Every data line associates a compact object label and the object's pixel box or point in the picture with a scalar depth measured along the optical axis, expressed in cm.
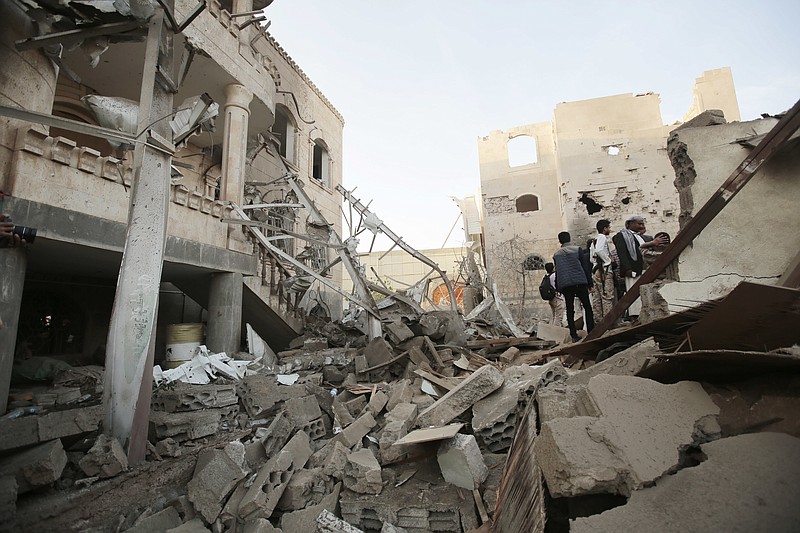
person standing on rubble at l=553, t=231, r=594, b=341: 575
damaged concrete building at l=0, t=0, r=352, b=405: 424
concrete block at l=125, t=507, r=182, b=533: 284
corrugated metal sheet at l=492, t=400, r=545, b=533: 174
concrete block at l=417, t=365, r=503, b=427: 354
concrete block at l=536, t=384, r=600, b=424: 221
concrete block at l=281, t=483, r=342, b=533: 286
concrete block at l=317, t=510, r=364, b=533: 268
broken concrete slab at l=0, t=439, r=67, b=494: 290
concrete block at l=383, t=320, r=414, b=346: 663
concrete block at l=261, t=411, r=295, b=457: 395
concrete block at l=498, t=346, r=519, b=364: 631
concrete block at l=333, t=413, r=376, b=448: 369
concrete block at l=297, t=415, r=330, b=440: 437
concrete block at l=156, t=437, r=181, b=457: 380
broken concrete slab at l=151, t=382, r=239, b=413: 459
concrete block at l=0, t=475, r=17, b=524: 267
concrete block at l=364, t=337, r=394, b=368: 624
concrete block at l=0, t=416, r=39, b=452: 305
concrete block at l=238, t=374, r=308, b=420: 488
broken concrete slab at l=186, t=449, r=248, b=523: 305
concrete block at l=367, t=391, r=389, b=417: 435
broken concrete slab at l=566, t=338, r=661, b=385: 313
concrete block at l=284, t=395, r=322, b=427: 441
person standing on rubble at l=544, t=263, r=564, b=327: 851
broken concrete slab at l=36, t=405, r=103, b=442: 329
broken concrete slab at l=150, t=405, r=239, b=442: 402
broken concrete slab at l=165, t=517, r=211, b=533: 281
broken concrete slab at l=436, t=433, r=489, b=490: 275
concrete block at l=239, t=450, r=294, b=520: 296
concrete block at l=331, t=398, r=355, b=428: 450
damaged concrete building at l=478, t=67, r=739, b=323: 1609
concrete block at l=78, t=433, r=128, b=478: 319
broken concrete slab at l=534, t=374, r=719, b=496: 156
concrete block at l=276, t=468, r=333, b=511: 309
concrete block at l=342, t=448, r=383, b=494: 298
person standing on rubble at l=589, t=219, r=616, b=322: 585
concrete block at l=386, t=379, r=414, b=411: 435
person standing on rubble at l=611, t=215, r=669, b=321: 502
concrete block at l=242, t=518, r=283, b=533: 268
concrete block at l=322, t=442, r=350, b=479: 325
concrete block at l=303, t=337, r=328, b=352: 750
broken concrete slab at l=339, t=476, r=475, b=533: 271
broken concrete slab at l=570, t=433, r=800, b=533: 116
